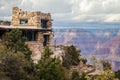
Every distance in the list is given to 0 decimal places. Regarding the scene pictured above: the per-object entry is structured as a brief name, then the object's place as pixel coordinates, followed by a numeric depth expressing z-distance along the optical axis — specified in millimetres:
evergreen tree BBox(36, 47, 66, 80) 51138
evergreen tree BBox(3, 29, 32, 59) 56188
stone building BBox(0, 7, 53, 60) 68938
